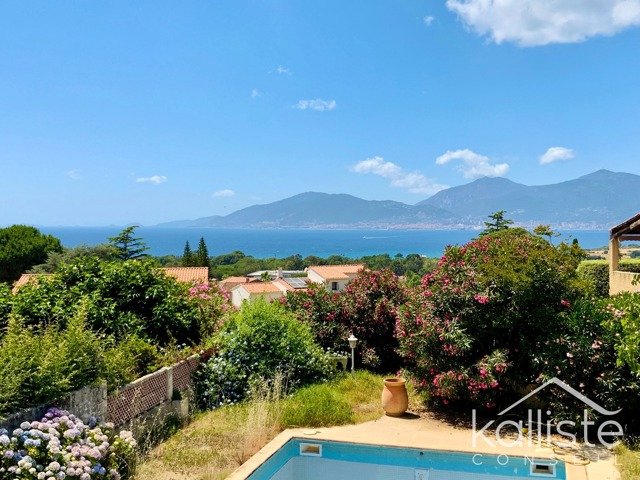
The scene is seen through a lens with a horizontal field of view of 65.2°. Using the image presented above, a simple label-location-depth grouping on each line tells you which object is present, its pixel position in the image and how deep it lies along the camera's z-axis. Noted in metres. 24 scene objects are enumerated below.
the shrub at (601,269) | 18.50
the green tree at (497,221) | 39.44
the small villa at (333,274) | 52.53
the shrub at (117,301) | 8.45
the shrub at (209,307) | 10.20
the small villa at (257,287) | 42.34
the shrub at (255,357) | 9.06
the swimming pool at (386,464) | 6.48
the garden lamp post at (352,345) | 10.37
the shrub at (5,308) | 8.39
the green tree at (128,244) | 42.94
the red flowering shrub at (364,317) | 11.34
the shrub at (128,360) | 6.92
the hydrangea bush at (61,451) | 4.65
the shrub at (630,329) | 5.57
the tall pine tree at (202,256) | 50.34
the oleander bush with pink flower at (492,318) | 7.82
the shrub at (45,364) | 5.34
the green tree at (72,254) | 35.16
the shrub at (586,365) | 7.21
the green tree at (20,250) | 37.34
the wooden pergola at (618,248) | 15.71
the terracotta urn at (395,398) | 8.42
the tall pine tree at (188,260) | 49.75
